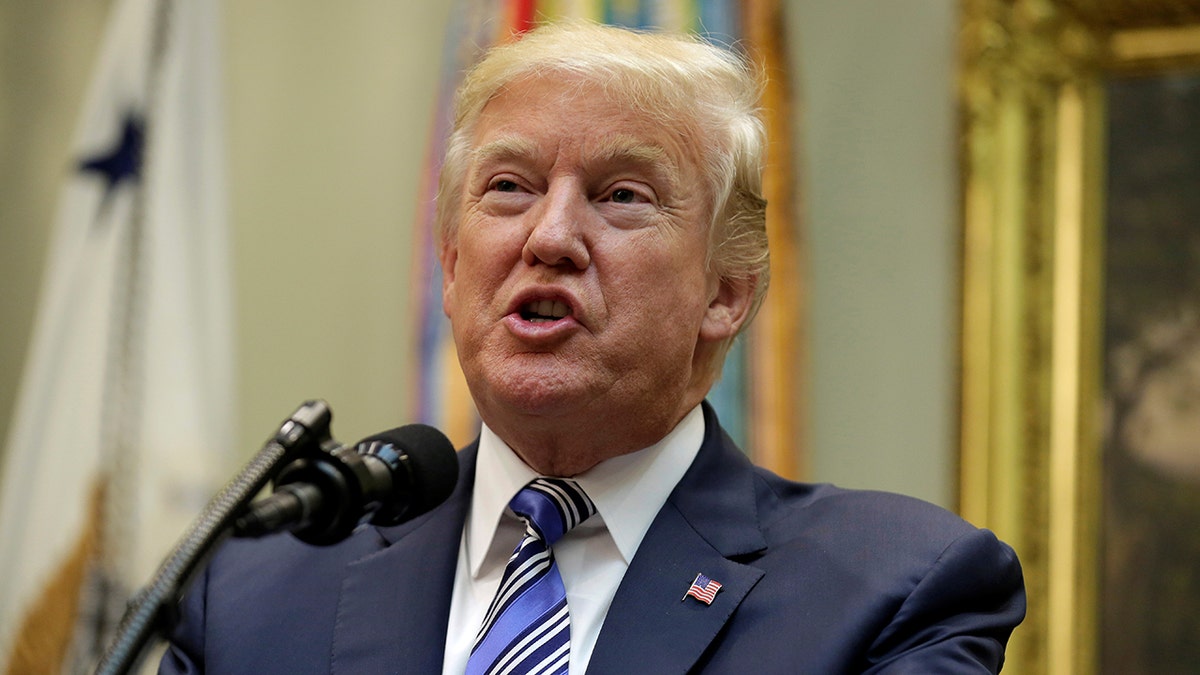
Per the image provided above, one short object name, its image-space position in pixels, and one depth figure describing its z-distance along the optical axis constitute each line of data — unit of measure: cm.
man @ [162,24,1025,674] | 352
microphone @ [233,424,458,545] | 249
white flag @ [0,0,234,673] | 742
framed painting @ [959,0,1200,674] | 695
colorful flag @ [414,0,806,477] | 714
